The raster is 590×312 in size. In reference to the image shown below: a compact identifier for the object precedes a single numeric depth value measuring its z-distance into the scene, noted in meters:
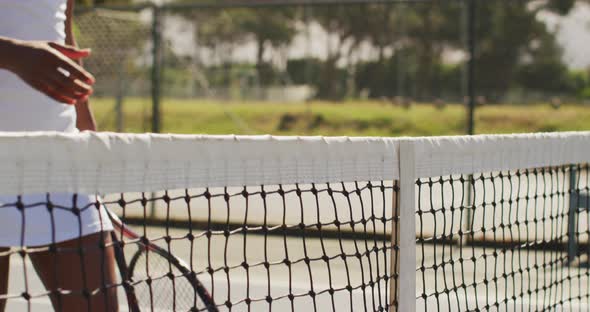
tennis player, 3.00
